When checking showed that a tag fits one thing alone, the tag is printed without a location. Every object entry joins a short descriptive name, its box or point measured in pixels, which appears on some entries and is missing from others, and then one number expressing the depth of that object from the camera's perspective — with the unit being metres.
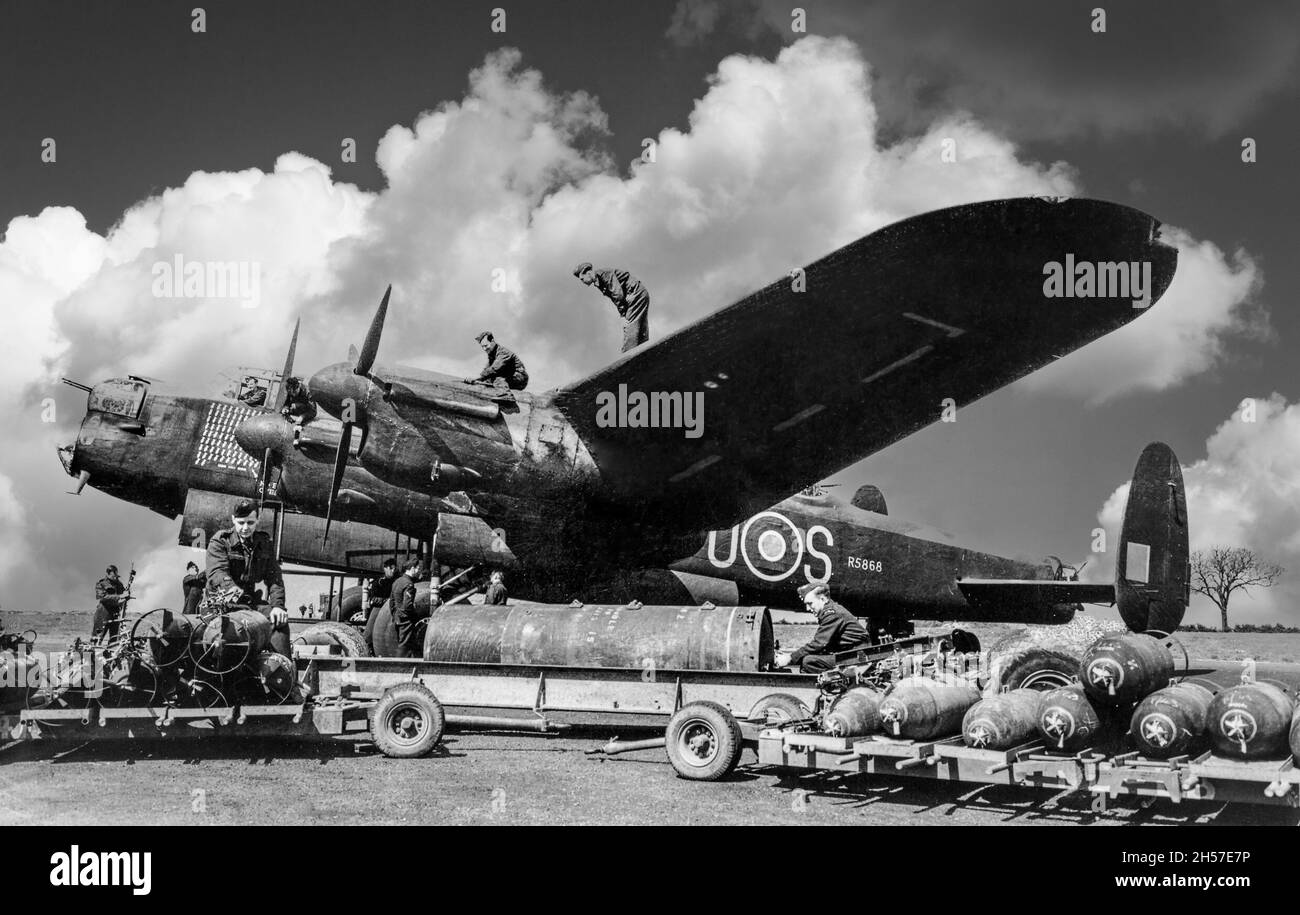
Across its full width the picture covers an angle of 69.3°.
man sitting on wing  11.20
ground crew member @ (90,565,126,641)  17.00
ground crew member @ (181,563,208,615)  13.73
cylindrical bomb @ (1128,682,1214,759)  6.55
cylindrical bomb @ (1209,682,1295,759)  6.21
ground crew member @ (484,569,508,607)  11.95
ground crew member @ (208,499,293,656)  9.82
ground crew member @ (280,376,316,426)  11.53
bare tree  40.56
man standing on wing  10.96
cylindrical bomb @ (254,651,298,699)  8.80
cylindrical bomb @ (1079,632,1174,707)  7.02
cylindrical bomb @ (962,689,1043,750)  7.08
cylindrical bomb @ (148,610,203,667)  8.39
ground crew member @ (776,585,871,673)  9.40
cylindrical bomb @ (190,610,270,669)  8.48
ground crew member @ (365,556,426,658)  12.09
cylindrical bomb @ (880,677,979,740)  7.55
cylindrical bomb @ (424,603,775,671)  9.76
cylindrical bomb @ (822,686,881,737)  7.57
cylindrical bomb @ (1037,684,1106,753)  7.04
